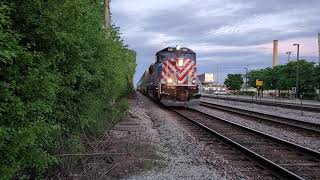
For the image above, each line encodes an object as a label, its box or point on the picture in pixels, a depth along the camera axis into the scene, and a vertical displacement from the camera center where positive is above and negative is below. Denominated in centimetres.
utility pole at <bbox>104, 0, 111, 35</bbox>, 2055 +327
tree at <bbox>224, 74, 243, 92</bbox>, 12556 +94
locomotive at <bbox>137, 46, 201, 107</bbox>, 2942 +14
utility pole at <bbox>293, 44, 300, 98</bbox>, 7409 +9
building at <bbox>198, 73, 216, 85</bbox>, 15962 +222
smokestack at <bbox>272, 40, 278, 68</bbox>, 13200 +920
